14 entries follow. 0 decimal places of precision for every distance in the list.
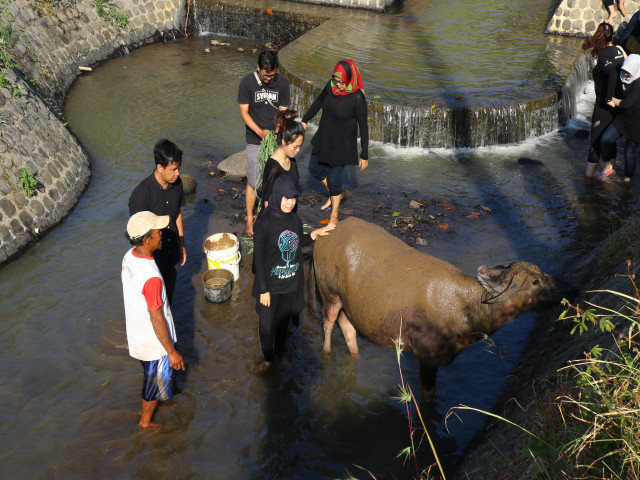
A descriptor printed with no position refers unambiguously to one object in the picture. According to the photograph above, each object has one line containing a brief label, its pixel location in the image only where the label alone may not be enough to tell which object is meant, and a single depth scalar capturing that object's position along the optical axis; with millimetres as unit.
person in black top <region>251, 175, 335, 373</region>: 5805
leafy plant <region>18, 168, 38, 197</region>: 9195
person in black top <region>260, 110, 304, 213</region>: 6586
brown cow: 5746
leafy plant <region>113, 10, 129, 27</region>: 17500
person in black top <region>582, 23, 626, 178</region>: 9805
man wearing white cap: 5023
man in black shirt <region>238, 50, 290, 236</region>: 8227
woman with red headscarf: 8086
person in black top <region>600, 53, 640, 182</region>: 9445
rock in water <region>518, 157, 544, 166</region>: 12031
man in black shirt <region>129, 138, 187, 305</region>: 5867
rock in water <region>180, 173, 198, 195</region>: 10445
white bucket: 7848
